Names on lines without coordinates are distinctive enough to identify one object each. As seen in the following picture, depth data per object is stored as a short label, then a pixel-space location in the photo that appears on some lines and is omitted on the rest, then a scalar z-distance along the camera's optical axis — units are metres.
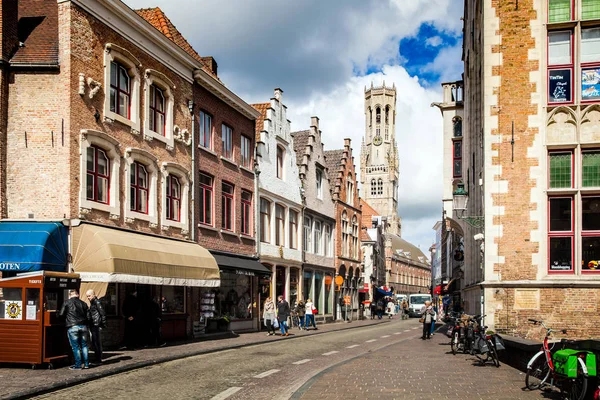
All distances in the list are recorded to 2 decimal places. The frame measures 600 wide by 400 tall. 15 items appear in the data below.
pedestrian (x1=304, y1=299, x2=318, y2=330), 34.56
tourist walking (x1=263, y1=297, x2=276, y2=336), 28.67
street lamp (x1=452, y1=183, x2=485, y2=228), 24.08
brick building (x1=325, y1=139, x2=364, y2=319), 48.41
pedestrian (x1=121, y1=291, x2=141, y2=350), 20.55
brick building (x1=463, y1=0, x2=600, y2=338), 17.78
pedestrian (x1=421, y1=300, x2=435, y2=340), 27.25
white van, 77.25
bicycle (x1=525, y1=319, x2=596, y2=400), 9.71
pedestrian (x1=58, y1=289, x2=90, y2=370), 14.52
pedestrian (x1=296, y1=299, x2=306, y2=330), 35.38
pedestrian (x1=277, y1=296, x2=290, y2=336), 28.45
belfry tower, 165.00
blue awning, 17.06
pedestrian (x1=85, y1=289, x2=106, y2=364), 15.62
